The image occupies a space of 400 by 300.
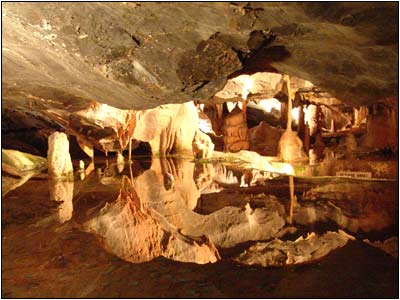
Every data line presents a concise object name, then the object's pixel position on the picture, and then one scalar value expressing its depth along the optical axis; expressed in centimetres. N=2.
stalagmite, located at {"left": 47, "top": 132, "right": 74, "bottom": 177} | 604
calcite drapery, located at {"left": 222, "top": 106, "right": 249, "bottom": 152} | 1483
